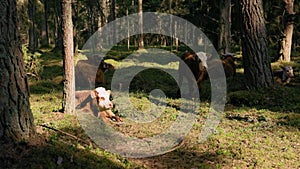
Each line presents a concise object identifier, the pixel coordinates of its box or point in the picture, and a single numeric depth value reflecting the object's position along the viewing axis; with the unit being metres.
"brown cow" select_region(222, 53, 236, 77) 17.58
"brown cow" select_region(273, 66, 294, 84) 15.58
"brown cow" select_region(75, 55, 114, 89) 15.88
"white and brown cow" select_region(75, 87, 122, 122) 9.69
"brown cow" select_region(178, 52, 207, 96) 13.27
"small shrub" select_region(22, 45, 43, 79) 17.14
